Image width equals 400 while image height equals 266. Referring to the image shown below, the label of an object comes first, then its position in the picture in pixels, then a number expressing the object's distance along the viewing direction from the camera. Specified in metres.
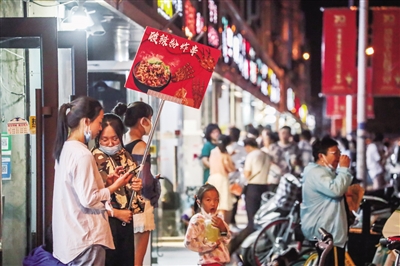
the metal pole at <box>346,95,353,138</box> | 33.19
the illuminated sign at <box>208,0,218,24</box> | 18.09
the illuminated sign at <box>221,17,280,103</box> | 20.08
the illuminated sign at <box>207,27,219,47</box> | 17.23
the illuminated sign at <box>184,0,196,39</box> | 14.23
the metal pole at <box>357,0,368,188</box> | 17.75
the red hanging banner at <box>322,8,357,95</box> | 19.72
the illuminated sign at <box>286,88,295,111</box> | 55.50
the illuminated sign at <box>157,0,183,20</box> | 11.95
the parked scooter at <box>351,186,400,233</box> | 9.99
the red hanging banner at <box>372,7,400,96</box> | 19.62
